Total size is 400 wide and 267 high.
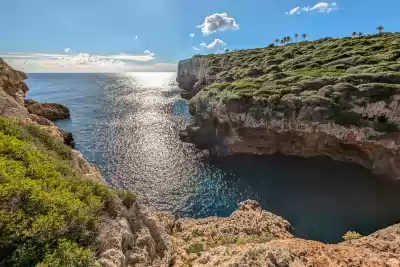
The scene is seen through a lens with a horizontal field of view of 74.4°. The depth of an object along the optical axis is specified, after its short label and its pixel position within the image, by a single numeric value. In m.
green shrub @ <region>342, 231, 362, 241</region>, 22.50
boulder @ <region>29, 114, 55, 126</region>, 36.12
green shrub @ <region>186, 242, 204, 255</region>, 16.00
